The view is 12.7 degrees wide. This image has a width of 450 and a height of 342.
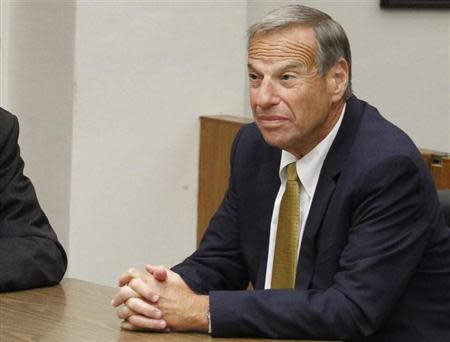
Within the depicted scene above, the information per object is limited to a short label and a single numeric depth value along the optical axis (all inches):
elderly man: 176.0
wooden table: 166.4
